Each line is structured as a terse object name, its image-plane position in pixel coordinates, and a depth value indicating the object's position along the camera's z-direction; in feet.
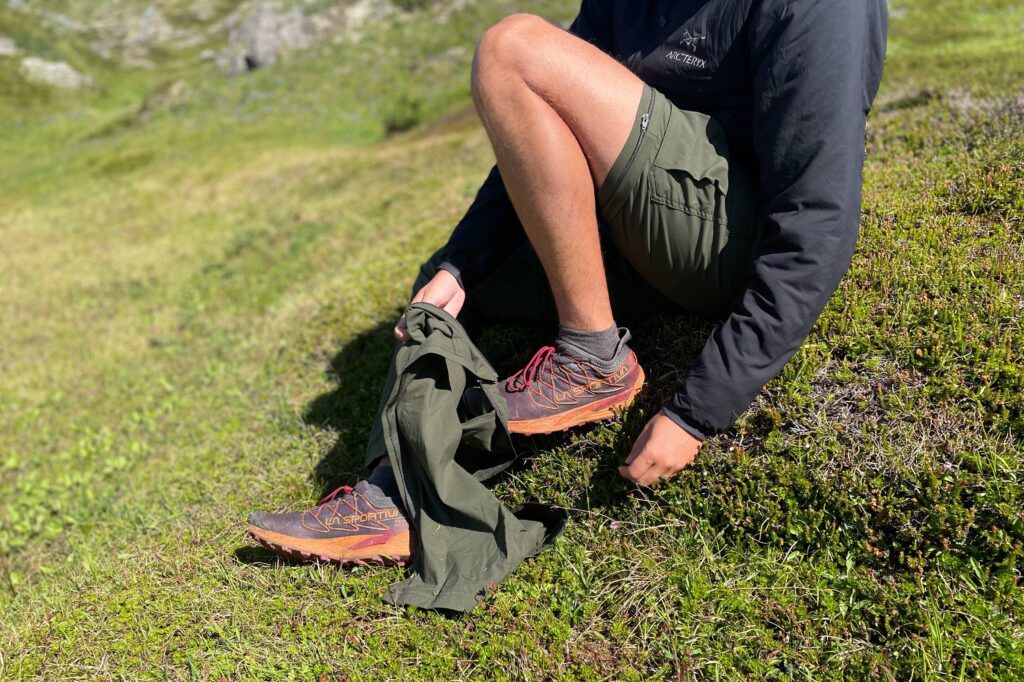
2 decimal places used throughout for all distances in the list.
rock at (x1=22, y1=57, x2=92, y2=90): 156.87
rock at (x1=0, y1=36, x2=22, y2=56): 162.41
